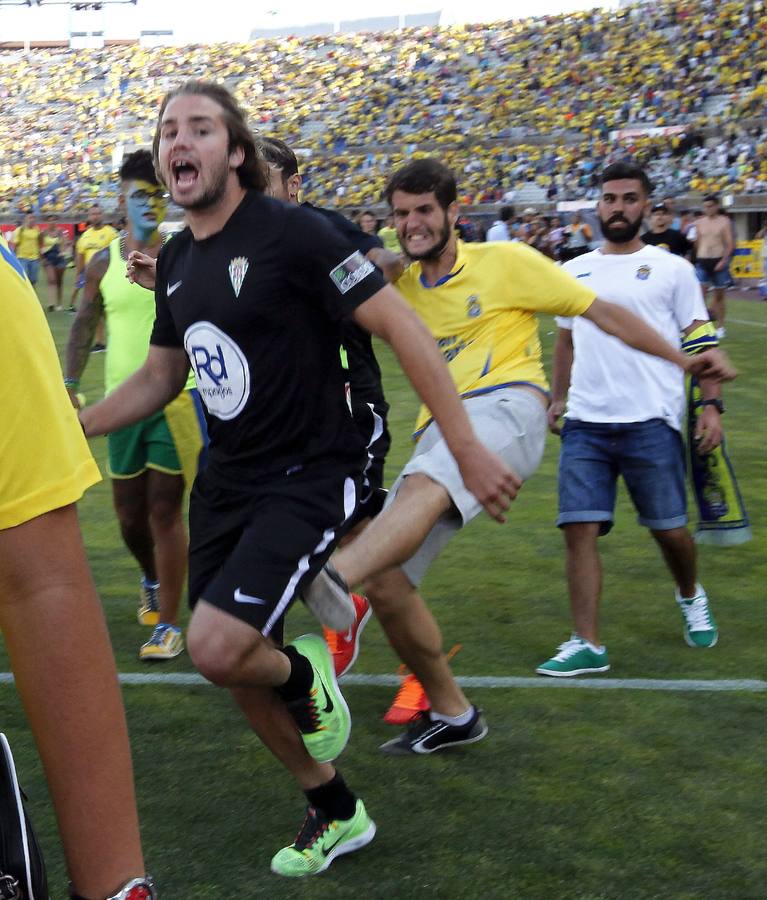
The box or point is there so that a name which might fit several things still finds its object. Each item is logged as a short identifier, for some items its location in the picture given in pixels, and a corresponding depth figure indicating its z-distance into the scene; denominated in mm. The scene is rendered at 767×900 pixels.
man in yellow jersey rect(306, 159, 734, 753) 3826
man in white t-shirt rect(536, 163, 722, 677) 5023
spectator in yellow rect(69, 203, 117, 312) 20234
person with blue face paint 5195
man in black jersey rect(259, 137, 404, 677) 4727
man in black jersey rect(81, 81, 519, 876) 3086
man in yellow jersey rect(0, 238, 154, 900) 1746
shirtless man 17906
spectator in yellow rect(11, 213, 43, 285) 25250
